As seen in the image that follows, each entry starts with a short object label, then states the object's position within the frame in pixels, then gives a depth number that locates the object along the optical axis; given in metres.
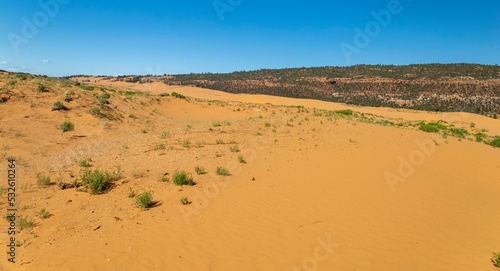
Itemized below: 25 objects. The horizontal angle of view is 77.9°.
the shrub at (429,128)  21.91
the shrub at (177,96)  34.24
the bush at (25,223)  5.74
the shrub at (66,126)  14.06
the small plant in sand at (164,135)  14.14
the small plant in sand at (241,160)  10.69
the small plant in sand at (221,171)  9.23
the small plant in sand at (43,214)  6.18
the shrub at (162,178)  8.35
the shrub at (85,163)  9.35
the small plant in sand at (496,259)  5.64
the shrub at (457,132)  21.25
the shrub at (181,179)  8.16
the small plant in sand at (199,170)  9.17
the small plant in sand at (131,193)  7.28
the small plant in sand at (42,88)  18.37
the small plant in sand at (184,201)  7.14
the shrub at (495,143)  19.05
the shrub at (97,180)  7.52
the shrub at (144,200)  6.81
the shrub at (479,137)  20.41
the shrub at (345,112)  29.93
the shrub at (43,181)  7.79
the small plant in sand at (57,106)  16.42
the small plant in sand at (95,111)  17.44
